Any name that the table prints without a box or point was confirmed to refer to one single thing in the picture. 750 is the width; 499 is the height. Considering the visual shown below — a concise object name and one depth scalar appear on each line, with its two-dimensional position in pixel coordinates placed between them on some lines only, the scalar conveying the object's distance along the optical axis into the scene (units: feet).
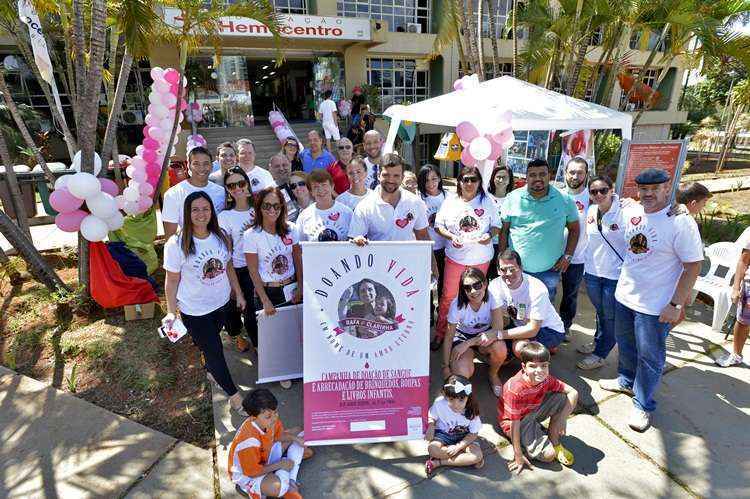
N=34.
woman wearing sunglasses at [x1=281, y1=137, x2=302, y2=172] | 17.84
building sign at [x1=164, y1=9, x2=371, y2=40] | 38.93
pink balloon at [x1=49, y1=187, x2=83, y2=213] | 12.66
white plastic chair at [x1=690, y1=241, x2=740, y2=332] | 14.02
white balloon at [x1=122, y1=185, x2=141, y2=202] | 15.38
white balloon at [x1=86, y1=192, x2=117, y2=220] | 13.03
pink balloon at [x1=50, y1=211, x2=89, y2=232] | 13.05
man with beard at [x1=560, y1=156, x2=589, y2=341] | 12.74
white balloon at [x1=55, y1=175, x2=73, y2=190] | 12.52
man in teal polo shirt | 11.57
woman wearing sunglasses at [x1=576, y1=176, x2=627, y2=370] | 11.27
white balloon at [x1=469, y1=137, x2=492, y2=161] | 14.51
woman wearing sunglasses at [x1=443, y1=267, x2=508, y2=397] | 10.59
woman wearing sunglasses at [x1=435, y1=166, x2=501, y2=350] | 11.58
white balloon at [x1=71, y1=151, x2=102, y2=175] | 14.92
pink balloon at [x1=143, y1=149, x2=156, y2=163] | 18.19
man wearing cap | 8.94
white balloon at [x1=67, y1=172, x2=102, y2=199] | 12.43
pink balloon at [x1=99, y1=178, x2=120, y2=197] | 14.25
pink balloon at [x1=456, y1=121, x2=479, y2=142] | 14.80
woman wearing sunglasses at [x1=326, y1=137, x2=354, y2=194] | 15.69
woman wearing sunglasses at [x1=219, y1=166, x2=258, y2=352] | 11.01
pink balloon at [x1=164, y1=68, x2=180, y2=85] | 18.49
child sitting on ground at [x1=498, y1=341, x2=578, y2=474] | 8.89
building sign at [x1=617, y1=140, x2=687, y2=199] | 16.40
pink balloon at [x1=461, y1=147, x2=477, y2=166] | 14.82
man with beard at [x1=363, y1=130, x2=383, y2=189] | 16.24
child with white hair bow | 8.68
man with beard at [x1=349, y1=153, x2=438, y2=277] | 10.88
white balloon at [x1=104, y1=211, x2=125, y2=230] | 13.55
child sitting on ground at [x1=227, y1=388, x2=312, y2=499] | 7.82
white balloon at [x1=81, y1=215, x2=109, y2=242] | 12.97
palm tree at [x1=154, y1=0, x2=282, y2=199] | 17.88
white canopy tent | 16.44
